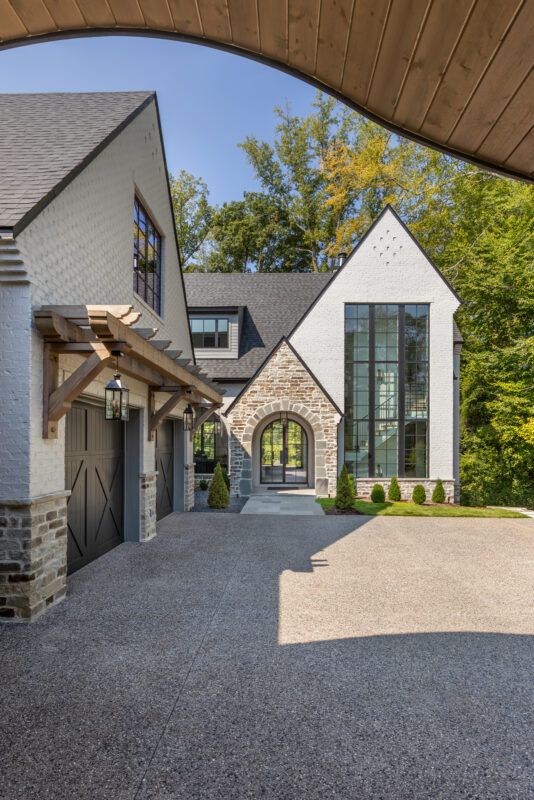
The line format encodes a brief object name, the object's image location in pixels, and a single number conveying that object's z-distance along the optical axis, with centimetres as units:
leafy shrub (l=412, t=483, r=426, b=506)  1419
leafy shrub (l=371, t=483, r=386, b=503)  1422
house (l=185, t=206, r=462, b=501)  1494
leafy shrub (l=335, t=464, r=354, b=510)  1243
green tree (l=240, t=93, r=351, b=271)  2694
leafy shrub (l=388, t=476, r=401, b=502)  1456
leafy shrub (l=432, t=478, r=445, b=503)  1454
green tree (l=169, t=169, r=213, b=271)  3069
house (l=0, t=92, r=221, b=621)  504
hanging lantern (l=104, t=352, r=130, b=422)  594
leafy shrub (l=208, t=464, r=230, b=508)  1271
